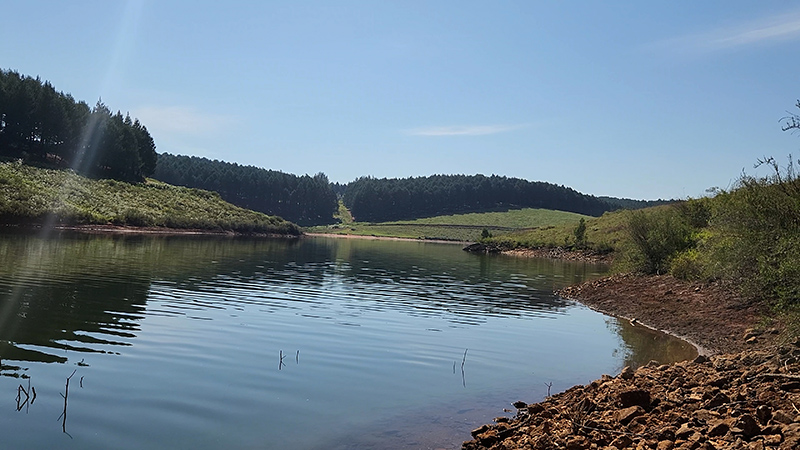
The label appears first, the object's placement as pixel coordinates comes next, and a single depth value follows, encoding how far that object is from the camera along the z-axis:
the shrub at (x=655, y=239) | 42.91
